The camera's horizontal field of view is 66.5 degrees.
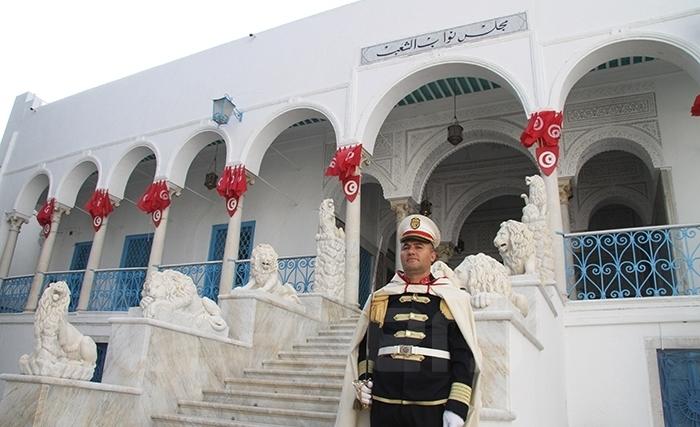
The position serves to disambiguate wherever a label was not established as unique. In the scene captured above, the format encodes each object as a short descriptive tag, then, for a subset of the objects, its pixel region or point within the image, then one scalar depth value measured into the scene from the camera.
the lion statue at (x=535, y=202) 5.61
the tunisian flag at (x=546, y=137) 6.38
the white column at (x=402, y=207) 8.96
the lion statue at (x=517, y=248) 4.71
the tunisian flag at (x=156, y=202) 9.49
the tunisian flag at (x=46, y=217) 11.02
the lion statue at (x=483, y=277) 3.80
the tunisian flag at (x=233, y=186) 8.77
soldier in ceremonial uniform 2.07
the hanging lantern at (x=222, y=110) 8.98
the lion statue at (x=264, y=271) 5.60
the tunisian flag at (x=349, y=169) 7.73
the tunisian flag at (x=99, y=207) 10.34
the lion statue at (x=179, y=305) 4.62
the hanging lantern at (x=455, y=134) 8.16
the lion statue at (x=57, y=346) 4.04
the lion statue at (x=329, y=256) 7.01
